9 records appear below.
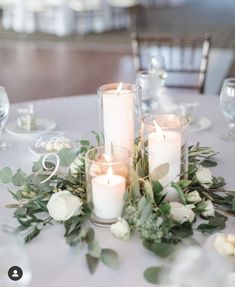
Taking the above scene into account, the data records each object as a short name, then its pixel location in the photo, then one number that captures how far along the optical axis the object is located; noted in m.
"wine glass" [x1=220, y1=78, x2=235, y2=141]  1.50
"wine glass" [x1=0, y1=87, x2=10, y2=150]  1.44
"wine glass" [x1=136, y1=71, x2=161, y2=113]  1.70
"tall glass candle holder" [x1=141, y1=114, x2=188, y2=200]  1.02
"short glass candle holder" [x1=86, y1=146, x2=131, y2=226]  0.98
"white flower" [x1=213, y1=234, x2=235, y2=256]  0.88
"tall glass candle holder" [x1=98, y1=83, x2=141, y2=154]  1.11
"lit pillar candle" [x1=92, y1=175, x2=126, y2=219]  0.97
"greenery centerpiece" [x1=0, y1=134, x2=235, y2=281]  0.92
